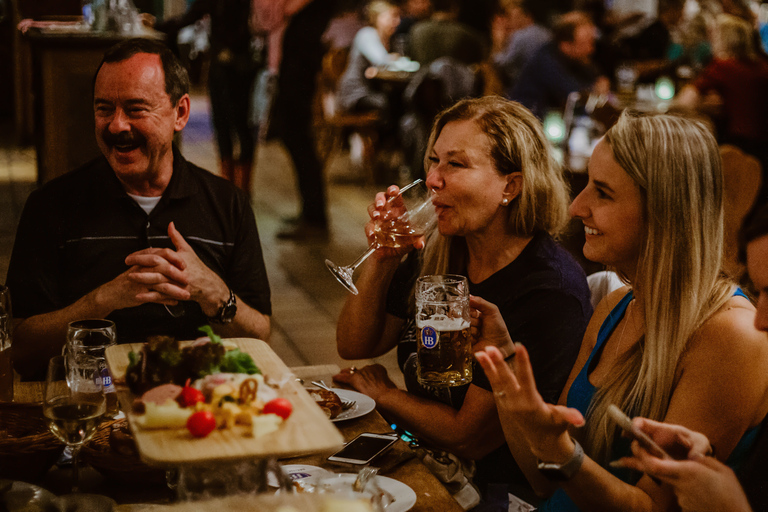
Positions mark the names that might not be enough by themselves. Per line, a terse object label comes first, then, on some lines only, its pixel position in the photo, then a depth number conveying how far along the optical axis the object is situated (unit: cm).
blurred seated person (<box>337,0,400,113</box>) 813
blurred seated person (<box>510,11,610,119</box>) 688
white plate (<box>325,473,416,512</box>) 137
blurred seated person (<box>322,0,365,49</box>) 991
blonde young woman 149
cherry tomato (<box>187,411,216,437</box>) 105
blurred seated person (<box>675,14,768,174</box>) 636
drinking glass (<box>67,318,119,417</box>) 150
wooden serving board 100
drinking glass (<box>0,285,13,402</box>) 171
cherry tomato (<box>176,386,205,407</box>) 111
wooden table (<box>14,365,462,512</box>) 141
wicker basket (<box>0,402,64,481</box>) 136
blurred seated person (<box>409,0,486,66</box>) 795
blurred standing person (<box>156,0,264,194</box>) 591
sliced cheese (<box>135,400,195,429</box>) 107
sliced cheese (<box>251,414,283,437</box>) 105
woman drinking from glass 199
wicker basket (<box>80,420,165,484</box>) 142
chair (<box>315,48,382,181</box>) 809
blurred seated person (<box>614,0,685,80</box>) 1009
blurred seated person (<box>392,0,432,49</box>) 935
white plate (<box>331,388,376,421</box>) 179
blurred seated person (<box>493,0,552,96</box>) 826
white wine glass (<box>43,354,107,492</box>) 136
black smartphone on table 156
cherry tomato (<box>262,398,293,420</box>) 108
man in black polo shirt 218
